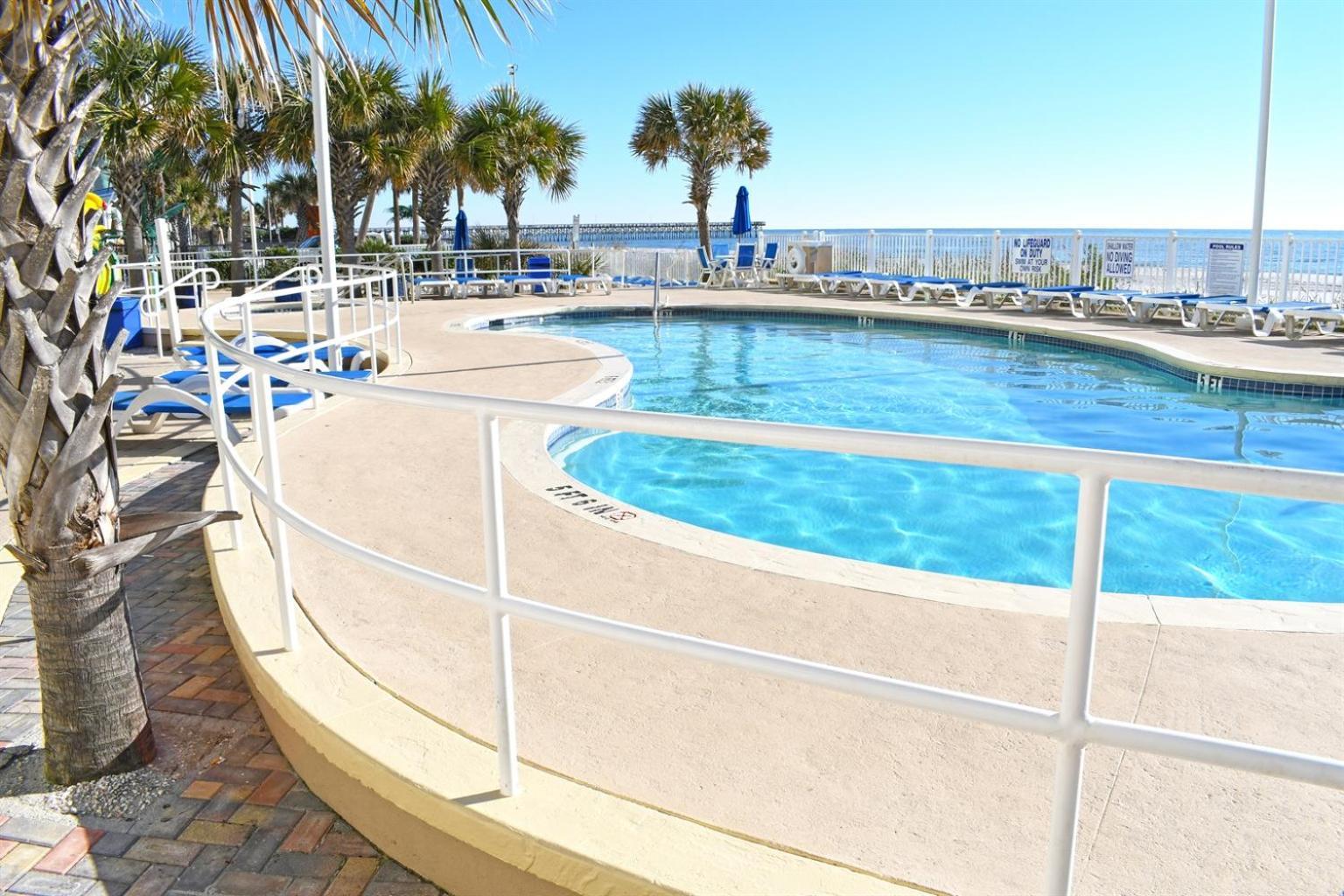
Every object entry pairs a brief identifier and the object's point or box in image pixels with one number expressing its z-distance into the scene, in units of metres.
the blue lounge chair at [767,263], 22.38
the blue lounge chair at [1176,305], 13.29
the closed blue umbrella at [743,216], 24.20
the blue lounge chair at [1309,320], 11.77
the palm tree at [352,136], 20.22
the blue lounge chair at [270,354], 8.80
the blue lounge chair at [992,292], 16.20
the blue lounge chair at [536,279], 20.14
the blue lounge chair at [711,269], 22.23
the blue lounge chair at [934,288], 17.02
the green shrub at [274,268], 22.61
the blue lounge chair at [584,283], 20.82
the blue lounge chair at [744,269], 22.12
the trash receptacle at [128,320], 10.49
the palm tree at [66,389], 2.30
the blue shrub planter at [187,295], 17.24
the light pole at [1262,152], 12.84
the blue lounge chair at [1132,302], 13.90
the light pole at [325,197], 7.67
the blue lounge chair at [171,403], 6.58
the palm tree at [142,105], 19.05
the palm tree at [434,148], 21.34
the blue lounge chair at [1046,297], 15.15
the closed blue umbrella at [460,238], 25.33
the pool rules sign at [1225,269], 14.11
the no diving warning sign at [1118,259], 15.83
